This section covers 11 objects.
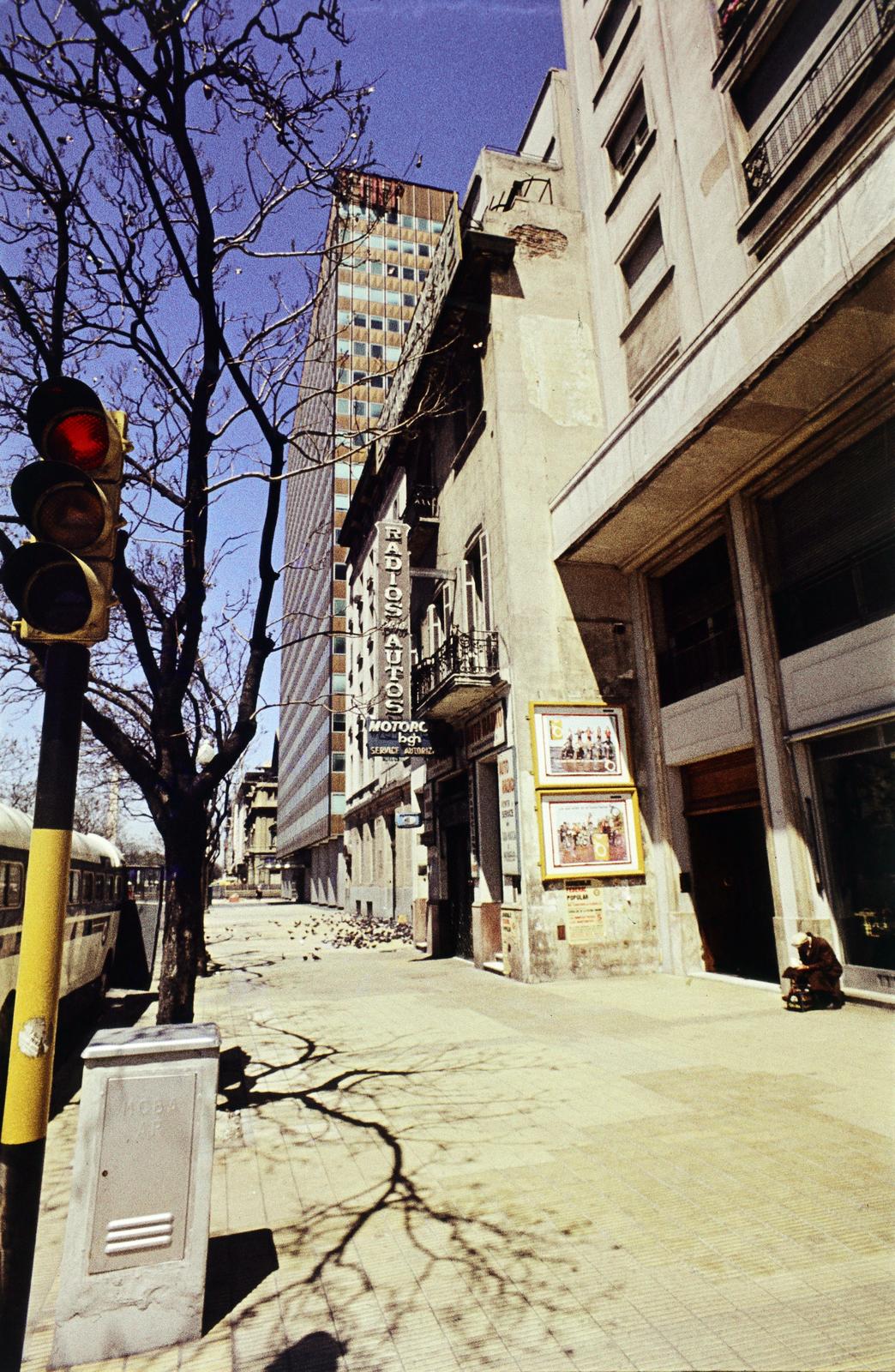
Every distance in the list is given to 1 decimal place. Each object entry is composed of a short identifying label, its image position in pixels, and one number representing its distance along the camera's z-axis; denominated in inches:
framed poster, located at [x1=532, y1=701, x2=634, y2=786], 589.8
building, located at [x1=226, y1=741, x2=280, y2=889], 4352.9
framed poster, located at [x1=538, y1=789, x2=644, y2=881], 575.2
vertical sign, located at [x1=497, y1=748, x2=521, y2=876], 584.4
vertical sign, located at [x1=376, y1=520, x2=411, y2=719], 728.3
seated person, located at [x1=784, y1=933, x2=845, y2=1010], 394.6
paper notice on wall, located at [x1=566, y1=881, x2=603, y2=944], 568.4
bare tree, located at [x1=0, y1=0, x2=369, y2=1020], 253.9
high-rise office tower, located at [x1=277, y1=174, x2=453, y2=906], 2164.1
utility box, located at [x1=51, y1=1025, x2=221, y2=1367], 136.4
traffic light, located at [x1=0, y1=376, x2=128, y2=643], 102.7
